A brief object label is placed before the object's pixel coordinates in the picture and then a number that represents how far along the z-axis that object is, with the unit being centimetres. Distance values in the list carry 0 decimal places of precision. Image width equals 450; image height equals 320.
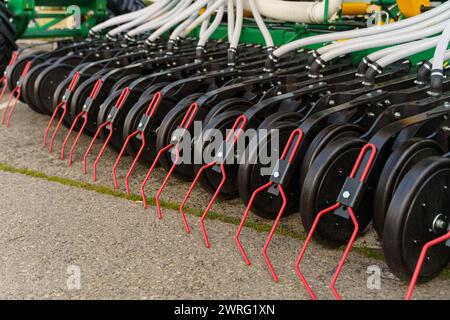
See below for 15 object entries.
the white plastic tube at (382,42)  337
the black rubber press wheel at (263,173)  284
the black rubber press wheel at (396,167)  244
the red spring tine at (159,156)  322
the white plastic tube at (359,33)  352
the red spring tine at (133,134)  351
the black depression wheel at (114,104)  384
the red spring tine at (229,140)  289
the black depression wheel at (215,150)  309
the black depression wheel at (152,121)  362
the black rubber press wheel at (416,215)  223
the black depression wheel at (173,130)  344
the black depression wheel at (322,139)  273
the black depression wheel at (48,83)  465
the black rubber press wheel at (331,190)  253
